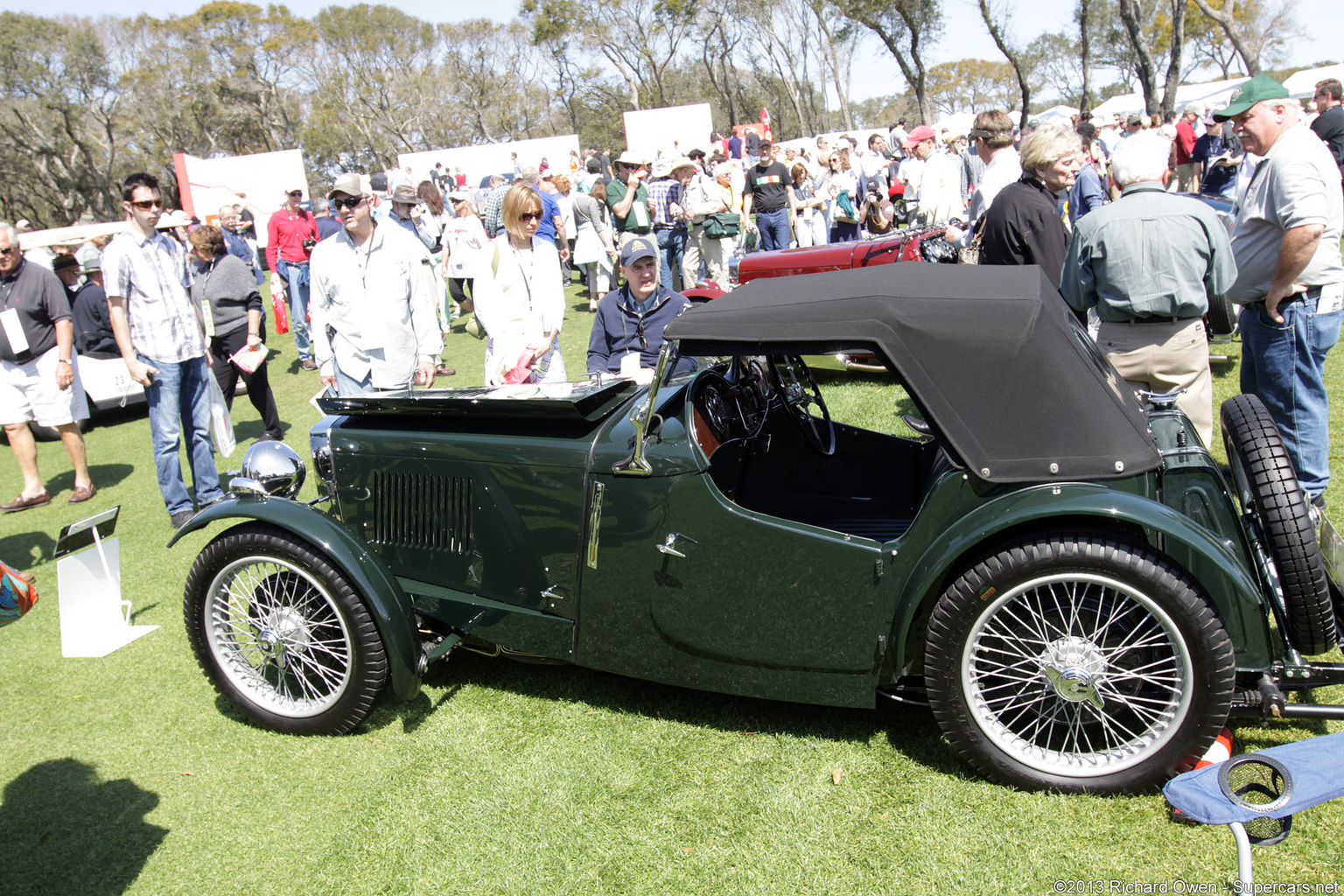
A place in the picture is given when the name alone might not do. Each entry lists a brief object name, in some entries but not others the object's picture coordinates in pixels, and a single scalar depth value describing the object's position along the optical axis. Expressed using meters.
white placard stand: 4.10
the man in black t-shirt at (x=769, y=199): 11.06
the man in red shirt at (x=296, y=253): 11.19
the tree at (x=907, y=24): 39.88
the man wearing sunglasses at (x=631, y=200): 11.77
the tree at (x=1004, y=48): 33.75
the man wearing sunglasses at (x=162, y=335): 5.25
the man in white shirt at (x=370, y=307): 5.00
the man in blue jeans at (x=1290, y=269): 3.66
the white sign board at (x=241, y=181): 24.05
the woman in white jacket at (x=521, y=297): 5.28
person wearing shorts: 6.02
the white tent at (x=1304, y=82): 27.52
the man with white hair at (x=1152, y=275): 3.67
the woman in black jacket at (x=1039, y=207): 4.72
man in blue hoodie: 4.77
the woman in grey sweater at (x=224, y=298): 7.15
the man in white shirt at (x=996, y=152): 5.92
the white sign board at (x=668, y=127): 28.39
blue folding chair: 1.78
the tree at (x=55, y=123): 40.56
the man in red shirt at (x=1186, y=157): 14.74
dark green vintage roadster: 2.46
